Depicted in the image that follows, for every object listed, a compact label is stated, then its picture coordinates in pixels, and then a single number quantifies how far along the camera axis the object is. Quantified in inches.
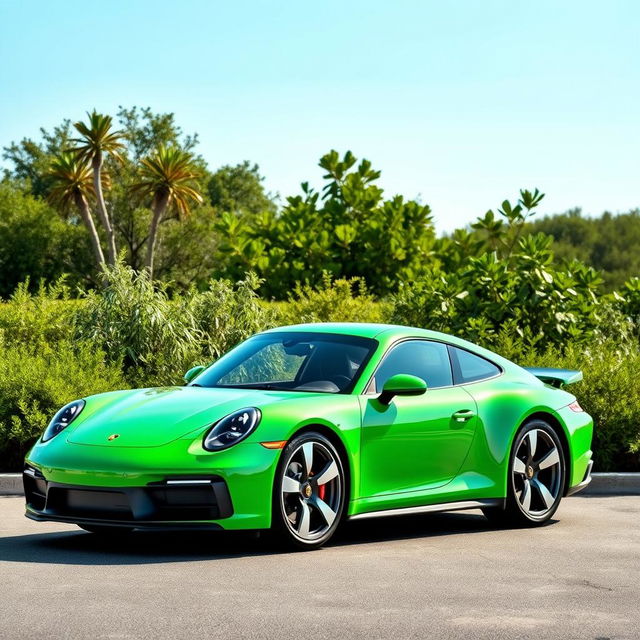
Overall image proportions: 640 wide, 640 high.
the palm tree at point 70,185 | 2159.2
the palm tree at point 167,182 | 2143.2
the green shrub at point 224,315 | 682.2
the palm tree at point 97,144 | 2181.3
